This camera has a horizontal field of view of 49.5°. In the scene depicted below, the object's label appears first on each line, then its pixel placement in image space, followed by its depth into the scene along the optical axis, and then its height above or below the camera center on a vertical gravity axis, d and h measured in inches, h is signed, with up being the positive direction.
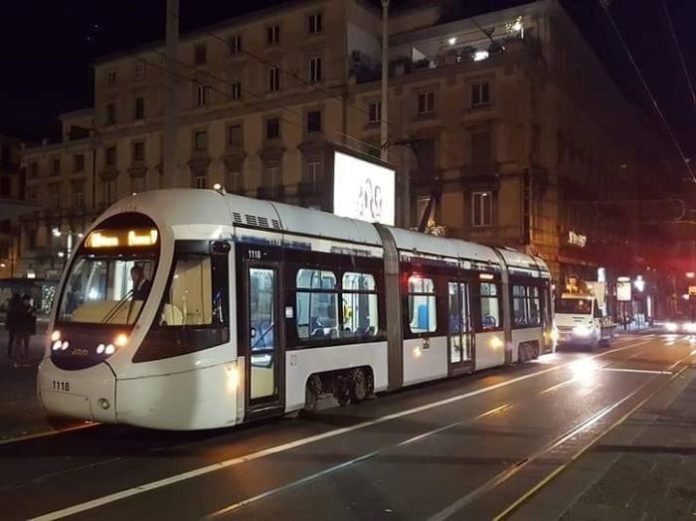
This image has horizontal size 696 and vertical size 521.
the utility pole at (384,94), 947.5 +281.2
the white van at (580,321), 1163.9 -12.9
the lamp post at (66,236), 2429.9 +271.8
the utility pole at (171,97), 535.5 +159.9
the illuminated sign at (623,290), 2220.7 +65.0
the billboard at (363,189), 867.4 +153.8
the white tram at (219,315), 343.3 +1.5
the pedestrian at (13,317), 734.5 +3.4
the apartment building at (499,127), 1663.4 +437.1
